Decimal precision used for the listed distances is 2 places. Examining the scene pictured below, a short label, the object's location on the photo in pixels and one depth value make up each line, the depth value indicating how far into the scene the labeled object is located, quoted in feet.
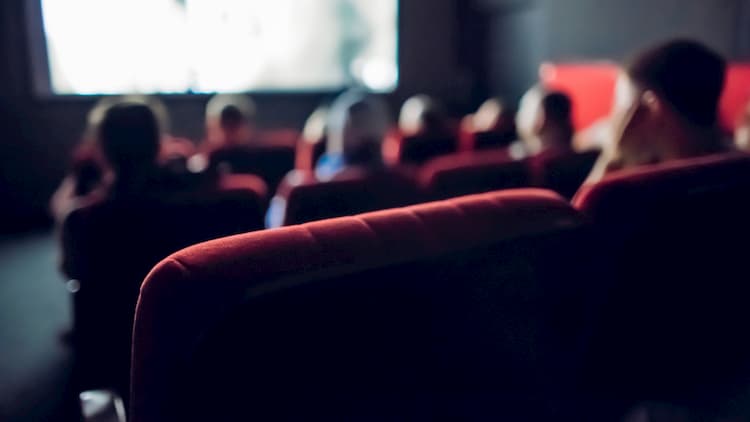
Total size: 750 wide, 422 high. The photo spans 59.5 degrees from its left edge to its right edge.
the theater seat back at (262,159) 12.71
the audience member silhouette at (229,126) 14.34
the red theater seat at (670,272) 3.98
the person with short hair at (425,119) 14.35
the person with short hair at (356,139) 9.24
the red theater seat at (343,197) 6.50
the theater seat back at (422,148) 12.89
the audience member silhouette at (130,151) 7.57
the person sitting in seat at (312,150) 12.91
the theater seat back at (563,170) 8.54
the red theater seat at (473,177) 7.56
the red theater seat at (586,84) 19.24
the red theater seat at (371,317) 2.49
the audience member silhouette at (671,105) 6.26
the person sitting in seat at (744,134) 8.87
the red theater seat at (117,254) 5.57
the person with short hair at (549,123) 10.99
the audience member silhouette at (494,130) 13.98
